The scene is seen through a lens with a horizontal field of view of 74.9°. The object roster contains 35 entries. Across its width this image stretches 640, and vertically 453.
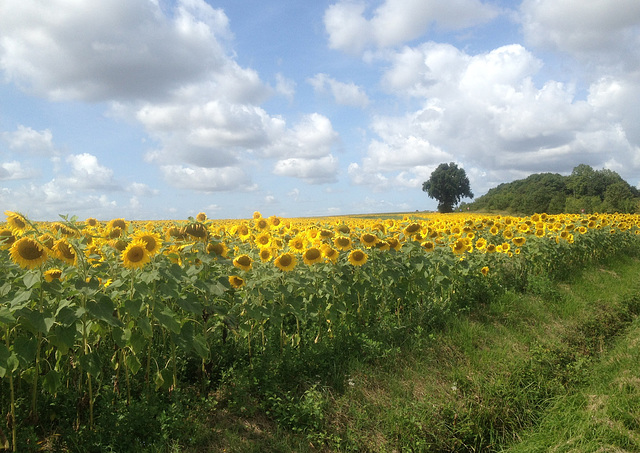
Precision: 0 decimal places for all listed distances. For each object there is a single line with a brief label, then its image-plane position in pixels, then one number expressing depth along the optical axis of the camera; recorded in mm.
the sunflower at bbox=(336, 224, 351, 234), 5452
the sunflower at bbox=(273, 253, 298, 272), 4301
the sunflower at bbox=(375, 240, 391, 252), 5359
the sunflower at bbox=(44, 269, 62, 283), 3161
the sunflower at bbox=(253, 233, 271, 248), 5072
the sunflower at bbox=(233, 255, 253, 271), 4105
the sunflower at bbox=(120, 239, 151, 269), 3072
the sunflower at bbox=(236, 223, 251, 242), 5451
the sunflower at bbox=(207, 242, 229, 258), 3832
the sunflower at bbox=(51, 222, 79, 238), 3328
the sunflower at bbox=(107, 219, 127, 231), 4266
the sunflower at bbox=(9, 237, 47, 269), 2787
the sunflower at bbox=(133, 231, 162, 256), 3242
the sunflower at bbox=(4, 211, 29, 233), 3244
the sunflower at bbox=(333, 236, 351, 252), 4934
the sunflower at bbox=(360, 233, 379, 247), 5234
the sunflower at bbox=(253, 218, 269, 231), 5574
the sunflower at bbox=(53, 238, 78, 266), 3002
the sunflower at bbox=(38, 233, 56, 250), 3051
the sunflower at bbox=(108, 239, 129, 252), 3414
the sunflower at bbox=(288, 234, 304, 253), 4721
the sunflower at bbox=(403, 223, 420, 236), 5883
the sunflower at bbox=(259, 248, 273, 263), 4559
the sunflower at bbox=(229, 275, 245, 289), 4203
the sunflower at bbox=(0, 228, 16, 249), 3299
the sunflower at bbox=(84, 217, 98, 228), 5571
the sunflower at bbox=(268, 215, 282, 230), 5844
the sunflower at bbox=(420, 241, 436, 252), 6423
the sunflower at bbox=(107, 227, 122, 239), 4145
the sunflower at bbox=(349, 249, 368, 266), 4914
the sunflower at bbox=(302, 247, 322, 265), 4539
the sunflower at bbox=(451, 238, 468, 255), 6680
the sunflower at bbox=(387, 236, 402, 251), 5468
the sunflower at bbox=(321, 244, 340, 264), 4656
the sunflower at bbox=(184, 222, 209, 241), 3719
